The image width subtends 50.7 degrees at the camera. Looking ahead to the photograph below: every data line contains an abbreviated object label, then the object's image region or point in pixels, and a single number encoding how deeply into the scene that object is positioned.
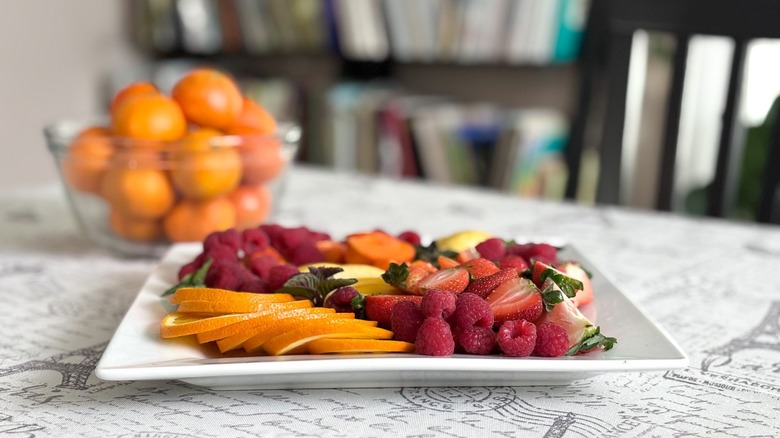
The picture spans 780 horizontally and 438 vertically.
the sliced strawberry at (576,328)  0.54
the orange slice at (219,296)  0.57
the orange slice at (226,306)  0.56
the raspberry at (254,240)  0.72
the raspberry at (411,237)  0.76
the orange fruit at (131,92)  0.86
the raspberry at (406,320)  0.54
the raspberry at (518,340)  0.52
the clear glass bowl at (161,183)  0.84
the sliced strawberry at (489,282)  0.56
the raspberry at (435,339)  0.51
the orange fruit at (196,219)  0.86
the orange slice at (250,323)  0.55
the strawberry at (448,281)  0.57
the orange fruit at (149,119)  0.84
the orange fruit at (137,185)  0.84
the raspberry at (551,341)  0.52
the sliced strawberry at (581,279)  0.65
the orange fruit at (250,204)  0.89
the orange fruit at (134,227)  0.87
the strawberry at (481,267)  0.60
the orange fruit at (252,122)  0.89
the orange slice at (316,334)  0.53
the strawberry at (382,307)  0.56
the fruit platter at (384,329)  0.51
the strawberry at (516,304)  0.55
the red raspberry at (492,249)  0.68
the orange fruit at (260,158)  0.87
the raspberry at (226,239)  0.69
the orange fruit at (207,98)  0.86
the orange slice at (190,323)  0.55
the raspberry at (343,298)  0.57
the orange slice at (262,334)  0.54
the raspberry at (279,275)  0.63
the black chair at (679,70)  1.11
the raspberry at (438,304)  0.52
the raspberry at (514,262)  0.64
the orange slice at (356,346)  0.53
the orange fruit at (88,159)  0.85
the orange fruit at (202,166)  0.84
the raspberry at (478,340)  0.52
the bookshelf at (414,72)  2.08
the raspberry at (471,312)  0.53
